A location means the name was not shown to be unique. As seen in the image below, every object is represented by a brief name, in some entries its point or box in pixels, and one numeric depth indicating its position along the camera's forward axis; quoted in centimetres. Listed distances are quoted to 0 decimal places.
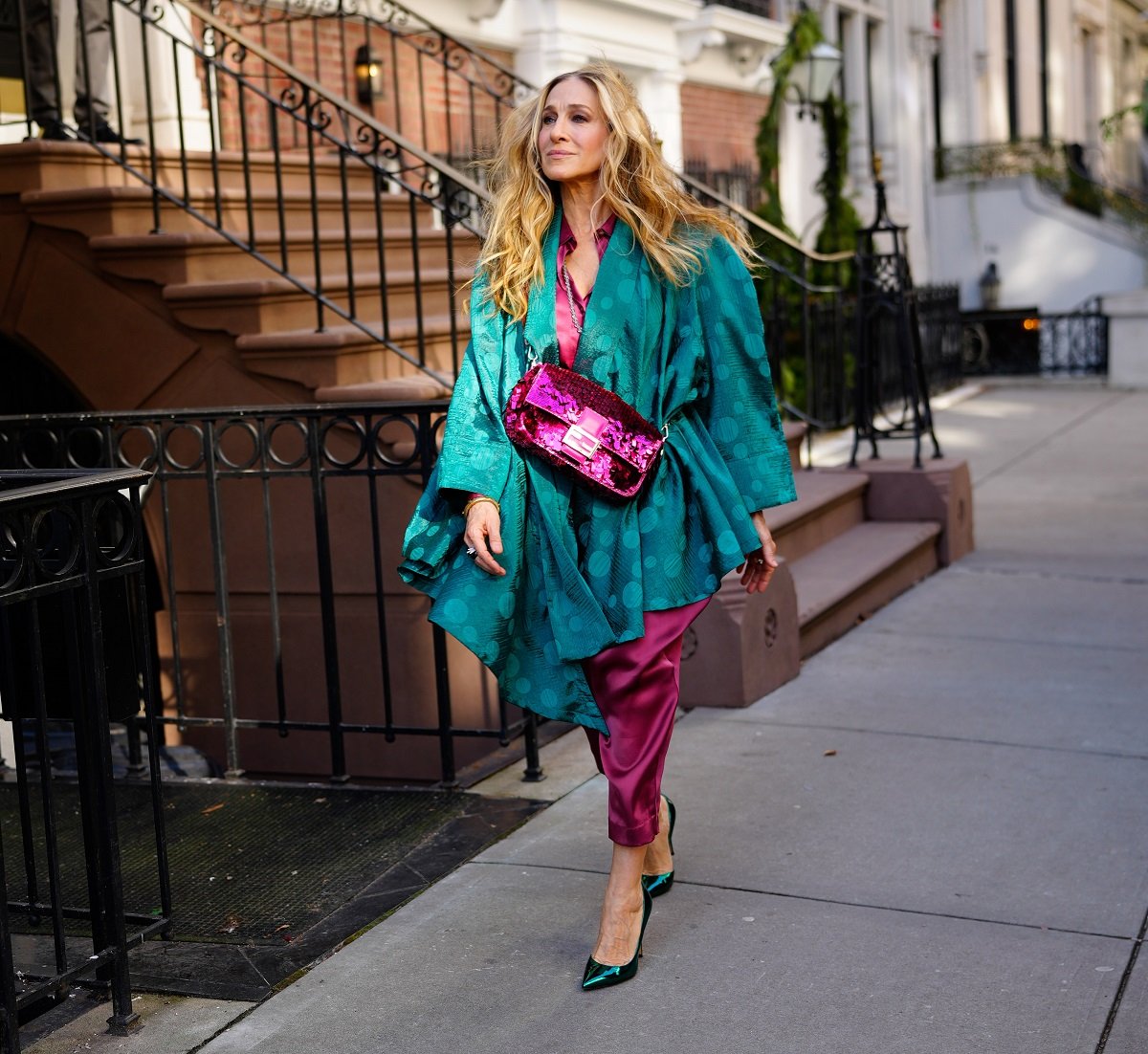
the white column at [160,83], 839
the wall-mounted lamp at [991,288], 2128
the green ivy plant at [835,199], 1377
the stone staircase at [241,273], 620
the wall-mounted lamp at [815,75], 1326
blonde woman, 315
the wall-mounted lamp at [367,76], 995
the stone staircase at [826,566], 531
